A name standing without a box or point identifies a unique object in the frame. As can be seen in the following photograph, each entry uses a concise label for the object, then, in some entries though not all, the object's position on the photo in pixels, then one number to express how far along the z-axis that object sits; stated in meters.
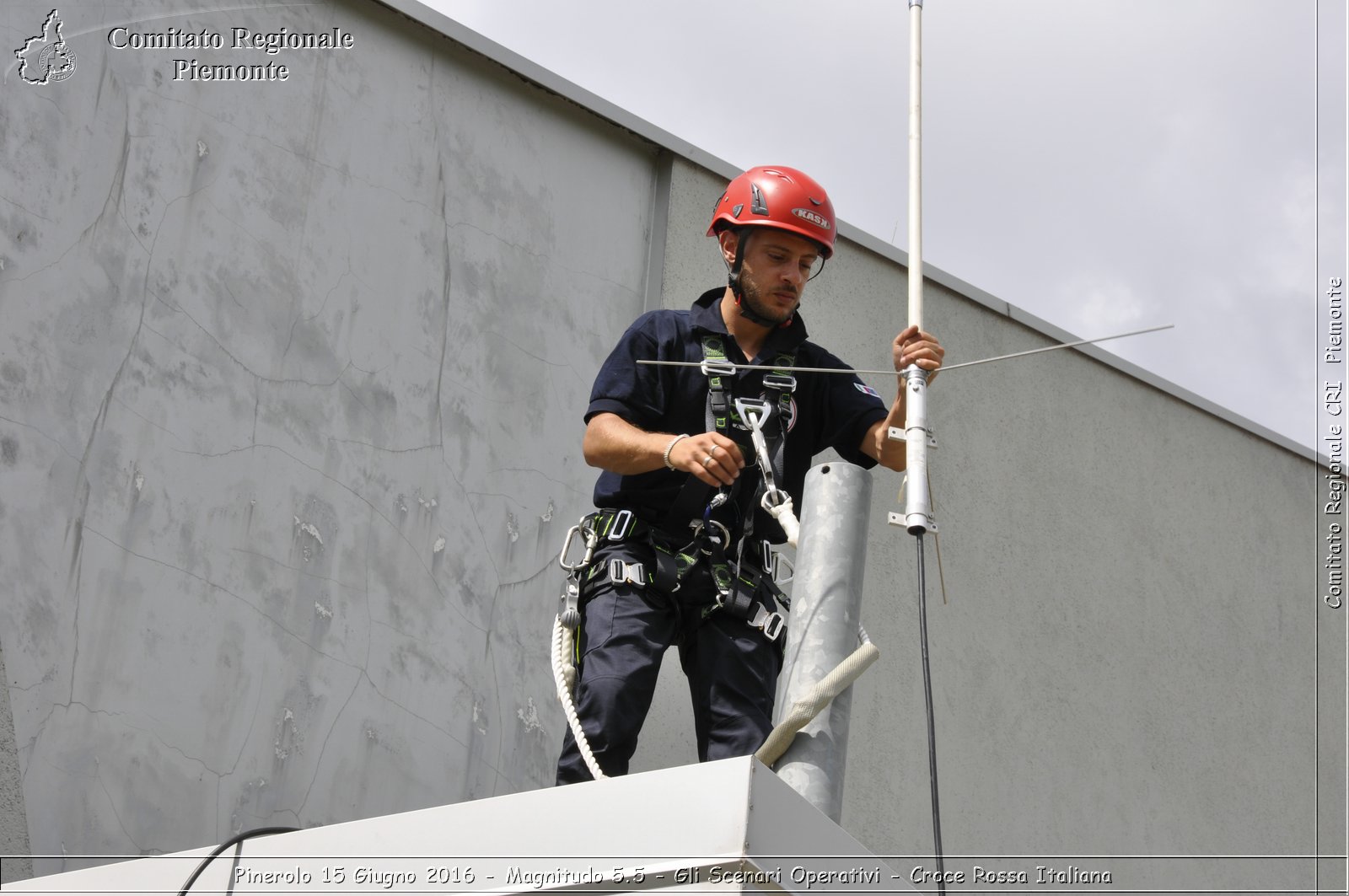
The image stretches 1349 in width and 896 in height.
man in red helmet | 6.97
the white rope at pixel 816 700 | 5.07
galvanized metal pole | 5.15
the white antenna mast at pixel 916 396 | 5.45
